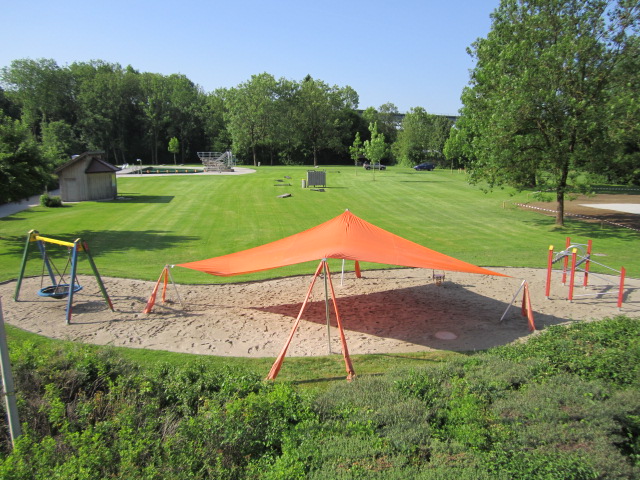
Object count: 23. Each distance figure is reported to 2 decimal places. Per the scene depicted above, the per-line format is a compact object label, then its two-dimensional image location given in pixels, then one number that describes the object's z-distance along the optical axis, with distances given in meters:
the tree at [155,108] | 70.62
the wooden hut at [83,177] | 31.27
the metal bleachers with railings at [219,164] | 58.00
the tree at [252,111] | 70.94
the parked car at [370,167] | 66.00
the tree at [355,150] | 61.44
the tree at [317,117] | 75.62
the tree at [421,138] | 72.06
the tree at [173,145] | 68.01
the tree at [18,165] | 17.31
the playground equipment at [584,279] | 12.34
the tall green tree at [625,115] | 19.80
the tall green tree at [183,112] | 74.38
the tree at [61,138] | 50.09
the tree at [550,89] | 20.94
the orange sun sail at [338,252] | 9.95
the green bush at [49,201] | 29.23
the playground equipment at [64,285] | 10.78
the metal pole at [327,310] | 9.30
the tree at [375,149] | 52.56
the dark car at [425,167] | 66.94
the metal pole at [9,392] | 5.11
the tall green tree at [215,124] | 77.00
